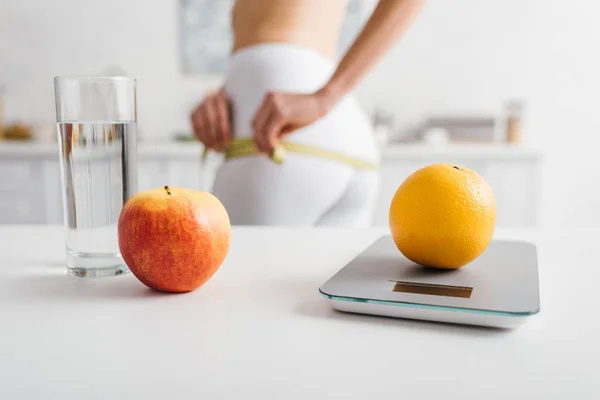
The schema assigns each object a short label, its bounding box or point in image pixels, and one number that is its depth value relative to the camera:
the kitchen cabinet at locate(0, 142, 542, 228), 2.86
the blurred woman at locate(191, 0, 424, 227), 1.10
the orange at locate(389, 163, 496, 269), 0.50
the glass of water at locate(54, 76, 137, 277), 0.54
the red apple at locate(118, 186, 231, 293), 0.48
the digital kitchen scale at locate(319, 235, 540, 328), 0.40
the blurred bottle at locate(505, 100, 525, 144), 3.14
